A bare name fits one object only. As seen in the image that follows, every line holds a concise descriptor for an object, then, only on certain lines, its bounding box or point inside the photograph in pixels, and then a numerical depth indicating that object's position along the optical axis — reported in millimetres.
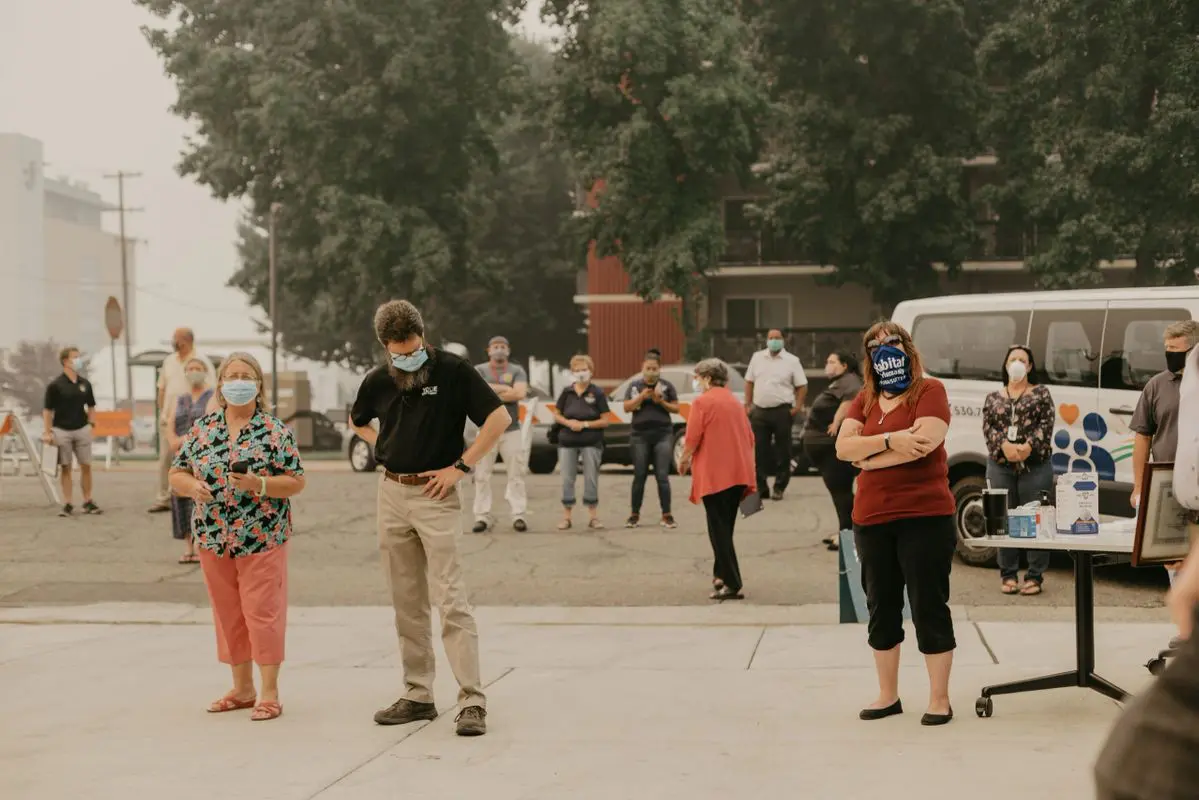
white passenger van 11031
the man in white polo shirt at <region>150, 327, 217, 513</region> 13508
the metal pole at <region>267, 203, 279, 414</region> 37438
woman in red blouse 10758
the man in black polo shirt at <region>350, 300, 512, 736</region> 6828
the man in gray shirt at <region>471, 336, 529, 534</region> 14727
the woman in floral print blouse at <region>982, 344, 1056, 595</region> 10594
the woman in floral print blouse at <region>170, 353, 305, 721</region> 7105
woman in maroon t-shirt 6637
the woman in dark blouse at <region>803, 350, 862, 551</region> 11906
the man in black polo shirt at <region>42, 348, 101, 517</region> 16453
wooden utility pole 61419
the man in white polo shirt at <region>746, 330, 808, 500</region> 16594
